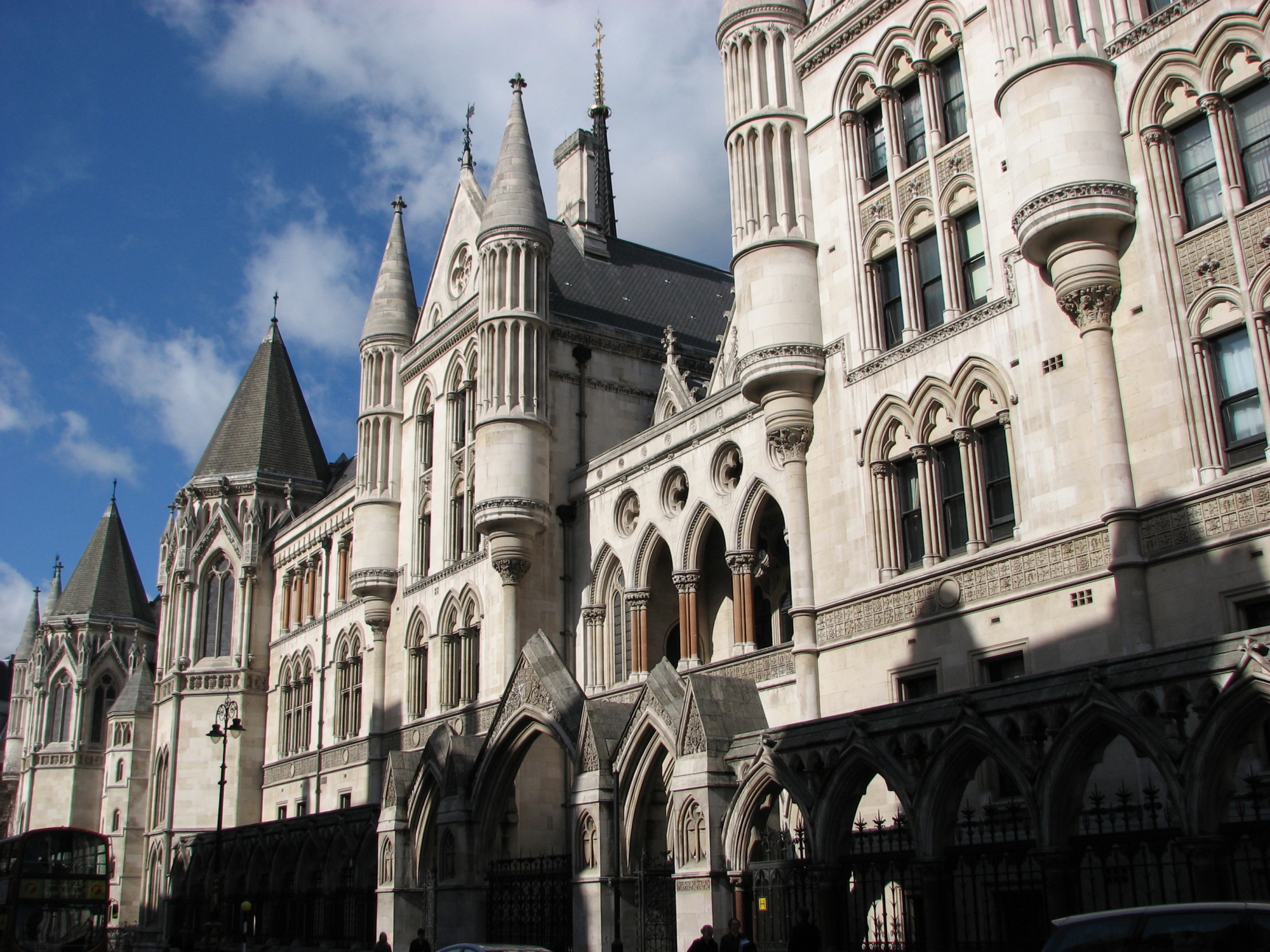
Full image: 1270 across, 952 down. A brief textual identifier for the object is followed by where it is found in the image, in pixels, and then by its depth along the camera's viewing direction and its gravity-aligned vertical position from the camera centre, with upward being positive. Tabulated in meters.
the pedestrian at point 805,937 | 14.38 -0.83
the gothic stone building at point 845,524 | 16.11 +6.00
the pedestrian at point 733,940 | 16.08 -0.94
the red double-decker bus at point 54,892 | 26.36 -0.08
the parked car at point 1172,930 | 7.84 -0.51
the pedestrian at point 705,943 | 15.66 -0.93
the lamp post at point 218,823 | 30.33 +1.39
